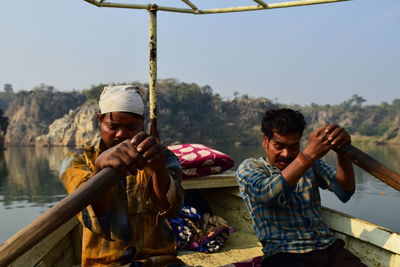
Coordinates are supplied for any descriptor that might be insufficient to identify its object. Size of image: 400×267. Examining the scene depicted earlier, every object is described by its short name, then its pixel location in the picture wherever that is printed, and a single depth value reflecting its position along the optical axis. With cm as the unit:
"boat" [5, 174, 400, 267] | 227
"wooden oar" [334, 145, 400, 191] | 154
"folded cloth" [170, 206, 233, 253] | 311
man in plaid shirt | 197
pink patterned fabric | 349
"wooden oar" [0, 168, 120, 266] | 100
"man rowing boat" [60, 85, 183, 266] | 156
